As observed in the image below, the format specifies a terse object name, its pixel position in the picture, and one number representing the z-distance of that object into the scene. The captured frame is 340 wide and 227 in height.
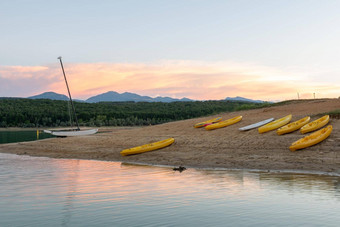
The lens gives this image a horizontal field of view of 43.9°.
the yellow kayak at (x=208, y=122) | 38.62
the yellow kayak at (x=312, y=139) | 24.86
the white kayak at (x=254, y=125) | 33.16
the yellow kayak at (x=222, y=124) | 36.09
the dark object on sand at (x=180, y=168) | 23.85
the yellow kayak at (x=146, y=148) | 30.14
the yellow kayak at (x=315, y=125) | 28.71
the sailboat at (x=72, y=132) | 49.61
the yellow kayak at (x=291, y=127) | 29.18
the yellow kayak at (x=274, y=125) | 30.78
